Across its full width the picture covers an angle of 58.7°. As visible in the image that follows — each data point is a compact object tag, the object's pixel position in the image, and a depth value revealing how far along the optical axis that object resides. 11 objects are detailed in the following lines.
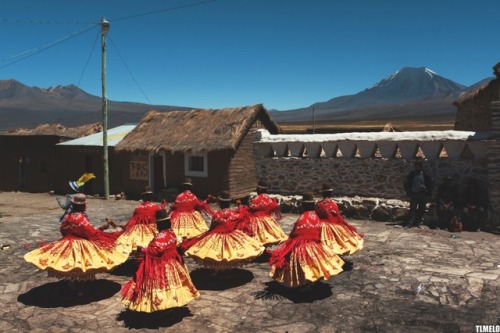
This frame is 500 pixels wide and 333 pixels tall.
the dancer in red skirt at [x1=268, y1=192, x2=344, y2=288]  6.96
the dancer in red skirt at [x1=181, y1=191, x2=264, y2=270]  7.54
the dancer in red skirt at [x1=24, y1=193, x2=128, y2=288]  7.00
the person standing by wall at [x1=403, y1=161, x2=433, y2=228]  12.12
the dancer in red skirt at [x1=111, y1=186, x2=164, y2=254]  8.55
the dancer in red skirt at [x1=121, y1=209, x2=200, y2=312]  6.19
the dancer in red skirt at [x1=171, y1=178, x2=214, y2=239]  9.29
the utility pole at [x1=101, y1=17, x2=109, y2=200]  20.45
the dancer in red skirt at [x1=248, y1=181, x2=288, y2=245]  8.87
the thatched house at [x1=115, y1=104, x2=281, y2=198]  18.56
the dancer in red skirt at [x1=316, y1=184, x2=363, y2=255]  8.18
